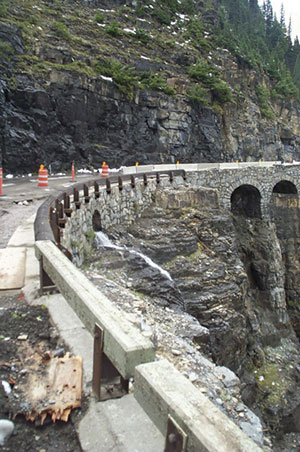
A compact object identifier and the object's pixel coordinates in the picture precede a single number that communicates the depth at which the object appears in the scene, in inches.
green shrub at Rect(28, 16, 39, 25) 1212.5
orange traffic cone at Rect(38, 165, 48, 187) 588.3
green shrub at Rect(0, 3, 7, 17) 961.7
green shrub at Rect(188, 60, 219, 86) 1496.1
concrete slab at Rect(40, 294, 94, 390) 127.3
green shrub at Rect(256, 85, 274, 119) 1882.4
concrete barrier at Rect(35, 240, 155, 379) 105.3
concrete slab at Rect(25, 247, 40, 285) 200.1
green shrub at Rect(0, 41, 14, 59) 882.8
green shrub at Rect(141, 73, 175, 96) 1242.6
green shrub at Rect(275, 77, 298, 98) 2322.6
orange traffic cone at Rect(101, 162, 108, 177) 782.9
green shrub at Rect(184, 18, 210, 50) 1936.3
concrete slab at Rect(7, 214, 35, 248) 264.5
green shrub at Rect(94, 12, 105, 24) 1581.2
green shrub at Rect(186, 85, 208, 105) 1330.0
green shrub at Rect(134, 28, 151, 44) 1624.0
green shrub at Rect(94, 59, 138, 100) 1133.1
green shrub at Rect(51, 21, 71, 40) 1233.4
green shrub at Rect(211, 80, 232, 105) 1462.8
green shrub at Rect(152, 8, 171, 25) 1975.1
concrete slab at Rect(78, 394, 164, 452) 93.6
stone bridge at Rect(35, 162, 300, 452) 82.5
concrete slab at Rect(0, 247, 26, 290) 191.9
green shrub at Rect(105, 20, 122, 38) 1507.1
